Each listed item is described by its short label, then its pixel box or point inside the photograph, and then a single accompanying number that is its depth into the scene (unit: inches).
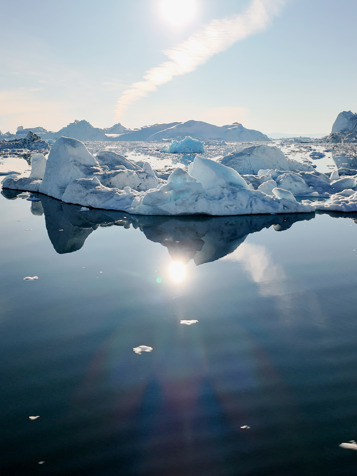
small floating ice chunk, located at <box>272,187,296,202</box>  554.3
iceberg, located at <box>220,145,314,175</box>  912.9
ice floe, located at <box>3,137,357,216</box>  516.7
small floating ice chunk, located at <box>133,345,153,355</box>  185.6
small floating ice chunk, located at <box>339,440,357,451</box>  124.6
